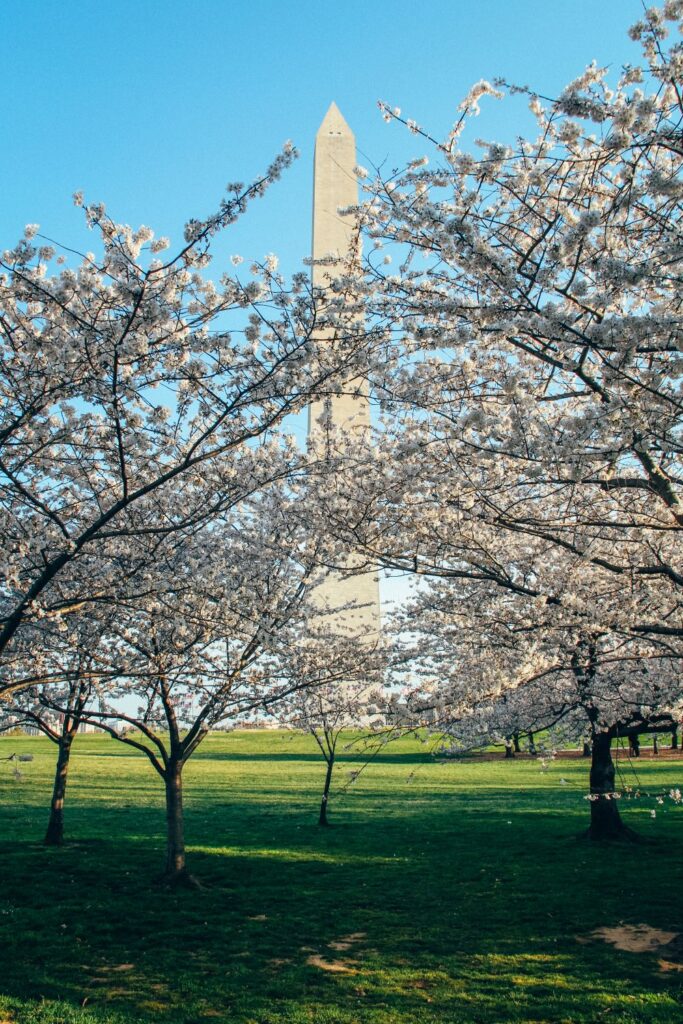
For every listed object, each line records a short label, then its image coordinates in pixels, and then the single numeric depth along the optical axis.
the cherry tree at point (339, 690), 9.58
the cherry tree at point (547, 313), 3.56
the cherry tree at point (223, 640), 8.14
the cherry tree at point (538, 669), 5.84
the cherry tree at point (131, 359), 3.94
